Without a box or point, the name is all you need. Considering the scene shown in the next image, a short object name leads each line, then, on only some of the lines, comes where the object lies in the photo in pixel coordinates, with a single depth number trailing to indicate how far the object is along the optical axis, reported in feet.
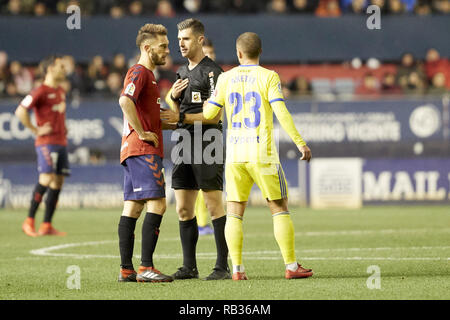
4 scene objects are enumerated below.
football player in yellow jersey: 51.24
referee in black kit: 53.62
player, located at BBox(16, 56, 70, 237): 89.97
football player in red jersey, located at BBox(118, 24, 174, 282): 51.06
